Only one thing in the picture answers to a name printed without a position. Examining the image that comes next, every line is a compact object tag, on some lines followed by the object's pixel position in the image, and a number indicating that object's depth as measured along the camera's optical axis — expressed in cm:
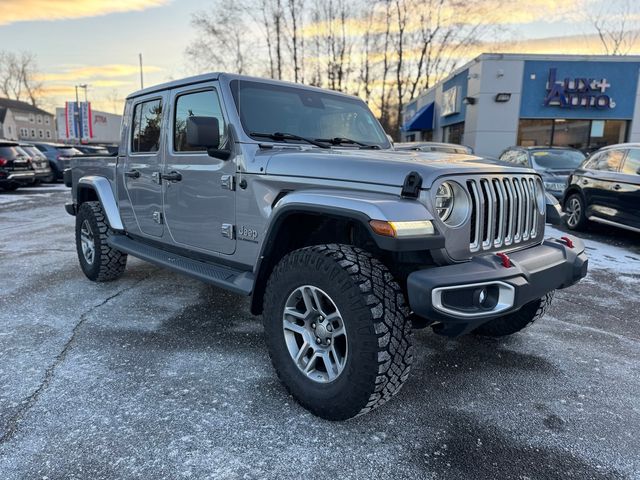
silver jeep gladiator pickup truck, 229
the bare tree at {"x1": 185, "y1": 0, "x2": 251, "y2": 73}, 2900
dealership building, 1648
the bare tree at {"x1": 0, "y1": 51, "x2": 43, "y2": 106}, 7831
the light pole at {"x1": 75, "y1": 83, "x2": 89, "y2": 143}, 3706
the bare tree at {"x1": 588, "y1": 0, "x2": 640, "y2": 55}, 2820
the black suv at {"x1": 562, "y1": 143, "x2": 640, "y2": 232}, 712
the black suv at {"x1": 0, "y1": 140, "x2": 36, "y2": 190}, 1462
